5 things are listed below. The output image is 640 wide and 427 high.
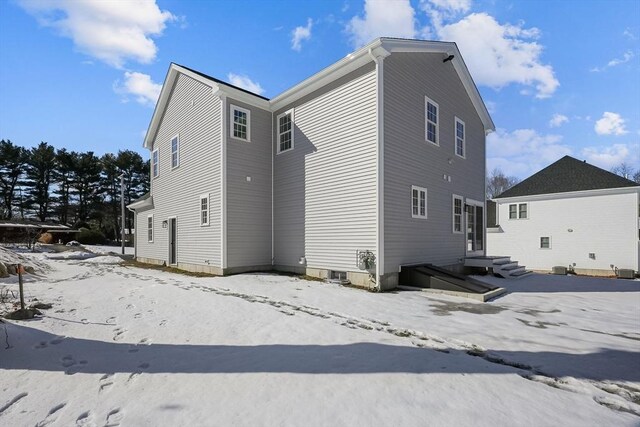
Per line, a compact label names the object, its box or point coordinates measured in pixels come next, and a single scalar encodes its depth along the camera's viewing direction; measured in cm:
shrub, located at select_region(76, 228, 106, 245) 3228
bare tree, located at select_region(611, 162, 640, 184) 4399
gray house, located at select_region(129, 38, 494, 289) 930
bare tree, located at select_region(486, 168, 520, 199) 5516
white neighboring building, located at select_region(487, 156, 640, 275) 1842
